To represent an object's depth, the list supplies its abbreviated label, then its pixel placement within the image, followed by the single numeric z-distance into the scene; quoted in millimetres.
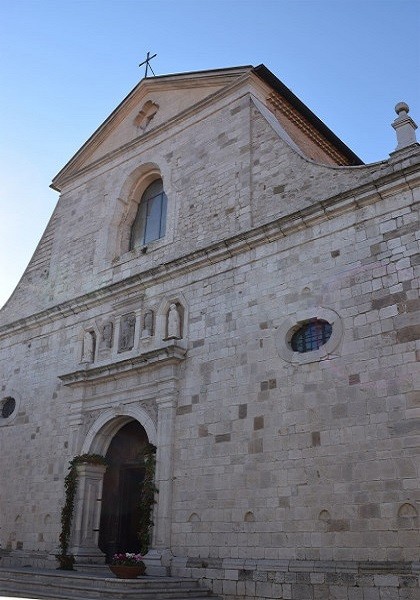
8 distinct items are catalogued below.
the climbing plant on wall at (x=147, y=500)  10750
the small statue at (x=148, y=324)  12555
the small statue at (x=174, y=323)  11891
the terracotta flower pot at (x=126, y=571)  9562
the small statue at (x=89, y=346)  13602
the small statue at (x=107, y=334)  13430
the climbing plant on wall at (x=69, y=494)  11969
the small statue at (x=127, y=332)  12945
